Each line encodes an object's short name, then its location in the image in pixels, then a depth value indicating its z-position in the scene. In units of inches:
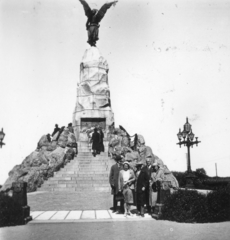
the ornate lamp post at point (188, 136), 816.9
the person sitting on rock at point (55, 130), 1038.1
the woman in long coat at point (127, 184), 399.9
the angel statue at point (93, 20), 1107.3
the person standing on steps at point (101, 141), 916.8
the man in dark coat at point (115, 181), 430.6
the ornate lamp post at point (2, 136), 637.8
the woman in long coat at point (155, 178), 430.0
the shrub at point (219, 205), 360.8
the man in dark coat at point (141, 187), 398.0
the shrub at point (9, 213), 340.8
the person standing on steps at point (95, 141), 887.7
